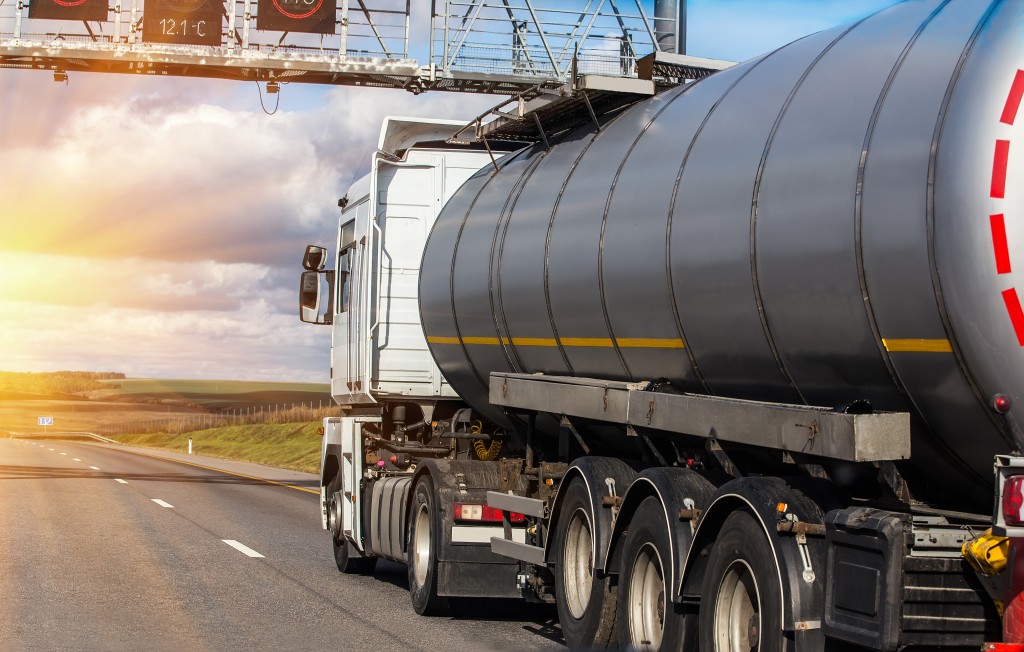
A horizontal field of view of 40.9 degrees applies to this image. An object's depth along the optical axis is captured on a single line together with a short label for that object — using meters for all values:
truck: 5.25
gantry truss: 24.62
